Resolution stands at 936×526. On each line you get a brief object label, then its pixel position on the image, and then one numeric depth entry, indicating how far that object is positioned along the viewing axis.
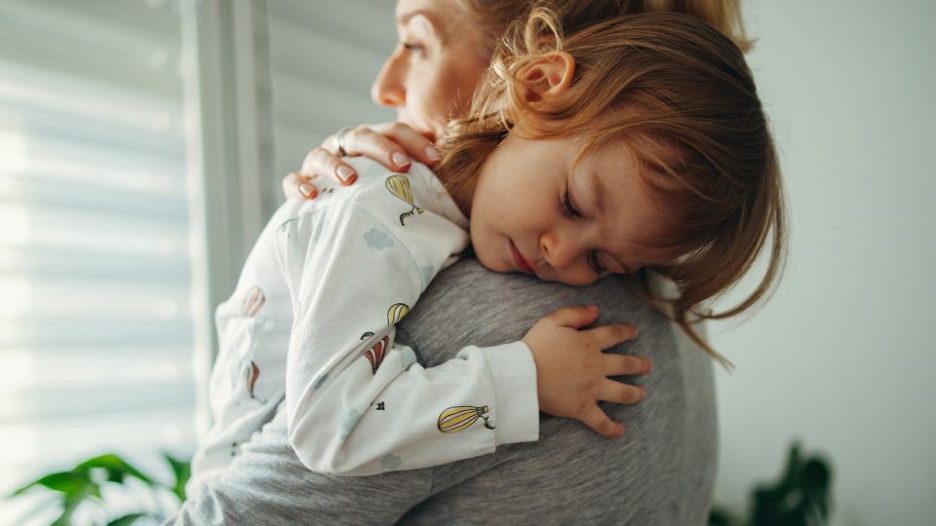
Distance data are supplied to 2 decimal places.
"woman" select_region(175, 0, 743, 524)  0.64
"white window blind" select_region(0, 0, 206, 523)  1.20
